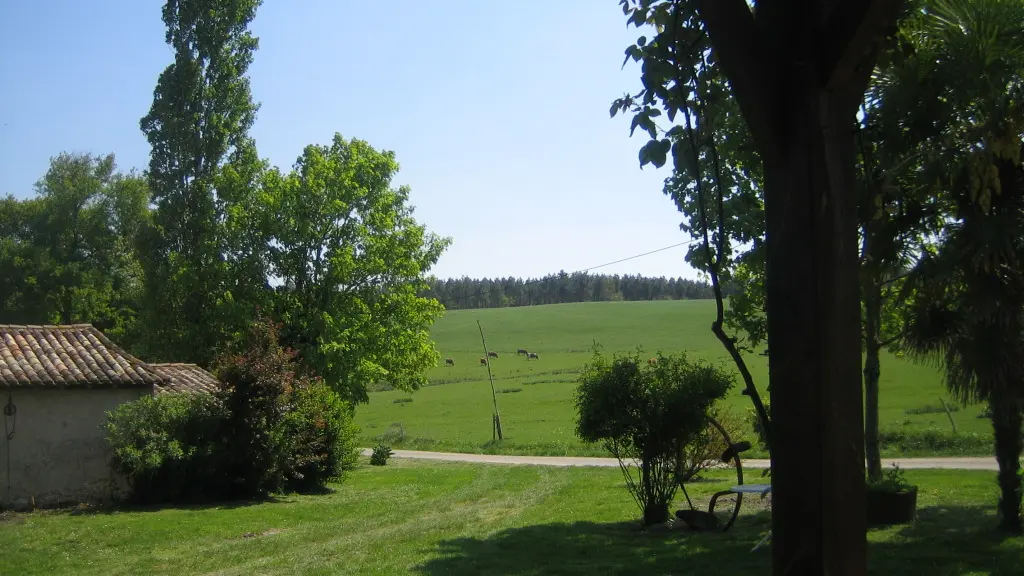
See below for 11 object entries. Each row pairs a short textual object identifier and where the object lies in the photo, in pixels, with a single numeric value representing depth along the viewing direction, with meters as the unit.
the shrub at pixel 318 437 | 23.56
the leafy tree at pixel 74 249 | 51.00
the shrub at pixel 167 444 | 21.03
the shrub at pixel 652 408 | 13.61
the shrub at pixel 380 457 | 34.19
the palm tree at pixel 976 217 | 9.77
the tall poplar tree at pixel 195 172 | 37.19
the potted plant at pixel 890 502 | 12.26
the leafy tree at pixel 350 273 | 35.41
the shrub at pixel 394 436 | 48.41
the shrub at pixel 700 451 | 14.17
